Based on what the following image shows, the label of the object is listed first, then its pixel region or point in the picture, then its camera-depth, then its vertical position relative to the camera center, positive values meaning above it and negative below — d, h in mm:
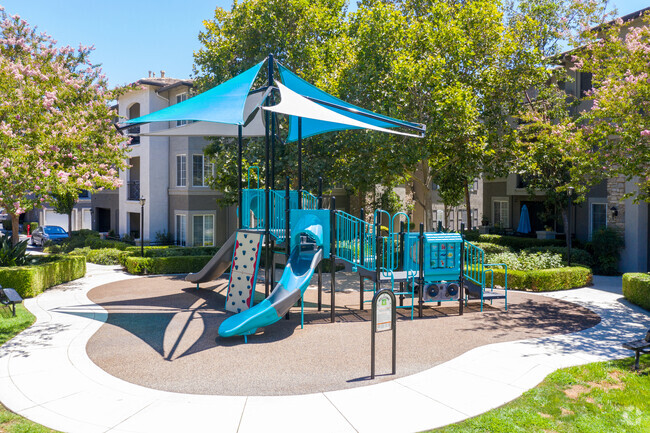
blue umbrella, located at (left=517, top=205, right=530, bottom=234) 28792 -296
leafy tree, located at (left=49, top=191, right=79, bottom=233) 30255 +799
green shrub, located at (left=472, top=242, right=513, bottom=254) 21875 -1491
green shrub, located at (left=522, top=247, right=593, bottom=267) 19969 -1654
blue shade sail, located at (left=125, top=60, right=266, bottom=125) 10422 +2673
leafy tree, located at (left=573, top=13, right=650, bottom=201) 12445 +3027
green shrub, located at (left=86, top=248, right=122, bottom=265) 23431 -2042
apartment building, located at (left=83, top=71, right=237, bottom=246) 27812 +2003
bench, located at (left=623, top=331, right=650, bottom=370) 8133 -2268
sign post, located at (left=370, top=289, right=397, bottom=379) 7655 -1633
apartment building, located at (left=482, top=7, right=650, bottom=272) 19484 +358
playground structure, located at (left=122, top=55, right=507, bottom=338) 10679 -700
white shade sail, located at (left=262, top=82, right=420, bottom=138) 9977 +2415
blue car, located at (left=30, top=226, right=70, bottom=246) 33875 -1339
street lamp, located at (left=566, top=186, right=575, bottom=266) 18094 -1034
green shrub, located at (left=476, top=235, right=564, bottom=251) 22991 -1260
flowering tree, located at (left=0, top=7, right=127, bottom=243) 14344 +3133
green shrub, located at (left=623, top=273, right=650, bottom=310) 13547 -2134
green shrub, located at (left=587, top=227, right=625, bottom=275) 19875 -1350
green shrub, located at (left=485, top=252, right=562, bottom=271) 17734 -1692
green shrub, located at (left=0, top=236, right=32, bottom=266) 16266 -1324
